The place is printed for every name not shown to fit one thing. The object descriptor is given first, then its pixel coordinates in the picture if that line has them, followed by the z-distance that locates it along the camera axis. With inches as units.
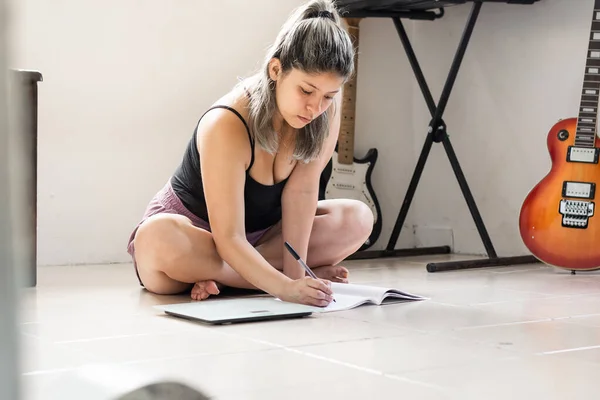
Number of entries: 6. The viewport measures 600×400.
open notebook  143.2
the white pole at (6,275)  23.5
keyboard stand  179.0
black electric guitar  197.2
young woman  140.0
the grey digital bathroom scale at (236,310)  135.6
